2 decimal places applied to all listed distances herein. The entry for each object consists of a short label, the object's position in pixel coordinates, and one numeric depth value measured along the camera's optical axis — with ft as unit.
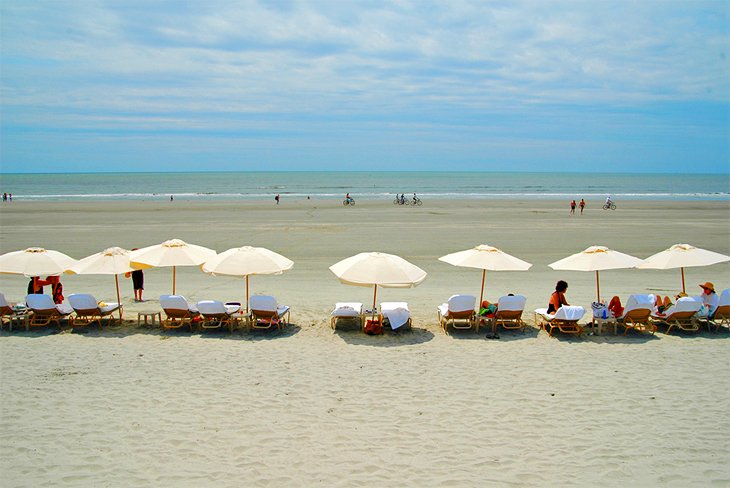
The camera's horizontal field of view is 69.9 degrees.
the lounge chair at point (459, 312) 33.19
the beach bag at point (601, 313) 32.96
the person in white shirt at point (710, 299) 33.12
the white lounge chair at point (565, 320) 31.99
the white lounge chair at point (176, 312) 33.04
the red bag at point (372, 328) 33.14
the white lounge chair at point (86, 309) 32.99
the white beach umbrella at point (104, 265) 33.71
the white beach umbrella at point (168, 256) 34.30
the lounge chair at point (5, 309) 33.17
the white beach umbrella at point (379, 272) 31.04
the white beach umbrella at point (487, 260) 33.27
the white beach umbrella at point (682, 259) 33.88
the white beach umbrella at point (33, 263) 33.06
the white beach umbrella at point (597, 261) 33.12
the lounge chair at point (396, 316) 32.94
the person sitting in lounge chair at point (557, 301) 33.91
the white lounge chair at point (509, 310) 33.17
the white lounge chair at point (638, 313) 32.27
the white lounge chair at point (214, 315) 33.04
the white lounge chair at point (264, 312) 33.19
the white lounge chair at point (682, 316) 32.24
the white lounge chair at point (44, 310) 33.01
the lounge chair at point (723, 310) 32.94
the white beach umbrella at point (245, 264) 32.45
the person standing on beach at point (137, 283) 41.70
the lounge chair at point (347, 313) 33.65
